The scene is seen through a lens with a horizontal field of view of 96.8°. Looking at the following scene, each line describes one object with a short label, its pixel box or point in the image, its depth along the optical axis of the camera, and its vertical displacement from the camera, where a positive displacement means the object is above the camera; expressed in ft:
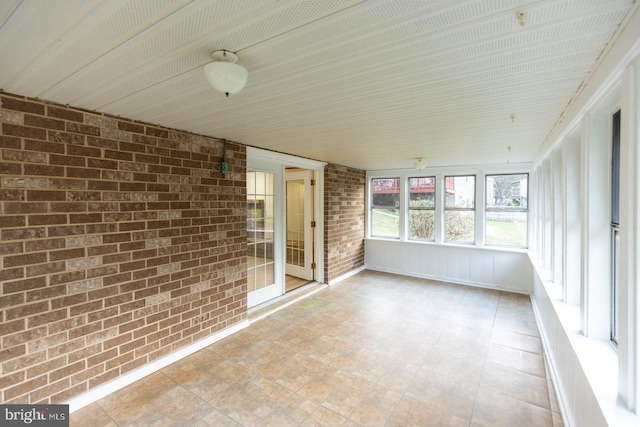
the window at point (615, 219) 5.58 -0.23
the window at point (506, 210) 16.79 -0.10
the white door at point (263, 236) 13.33 -1.32
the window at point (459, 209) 18.15 -0.03
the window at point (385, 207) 20.75 +0.14
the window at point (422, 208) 19.44 +0.05
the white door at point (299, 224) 17.89 -0.96
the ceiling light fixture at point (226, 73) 4.39 +2.14
